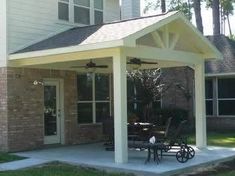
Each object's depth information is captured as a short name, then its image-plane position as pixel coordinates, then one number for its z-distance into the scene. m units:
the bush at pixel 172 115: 25.20
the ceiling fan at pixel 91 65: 15.80
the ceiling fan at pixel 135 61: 15.34
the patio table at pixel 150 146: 12.74
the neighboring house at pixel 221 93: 25.83
